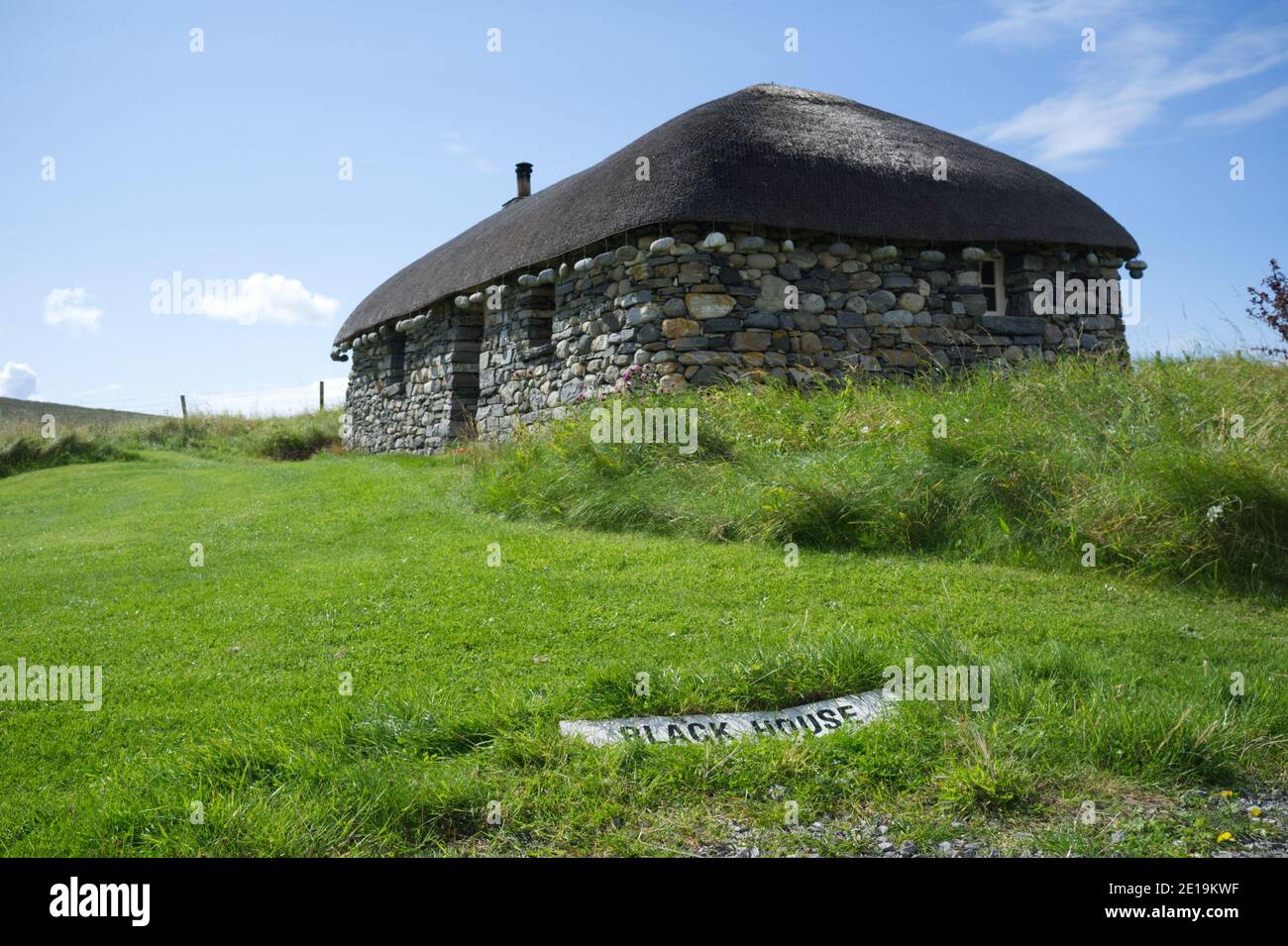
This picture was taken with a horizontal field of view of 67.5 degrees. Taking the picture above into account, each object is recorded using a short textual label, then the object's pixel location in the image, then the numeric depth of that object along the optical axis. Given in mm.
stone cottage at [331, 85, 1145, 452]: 11688
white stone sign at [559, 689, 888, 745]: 4016
